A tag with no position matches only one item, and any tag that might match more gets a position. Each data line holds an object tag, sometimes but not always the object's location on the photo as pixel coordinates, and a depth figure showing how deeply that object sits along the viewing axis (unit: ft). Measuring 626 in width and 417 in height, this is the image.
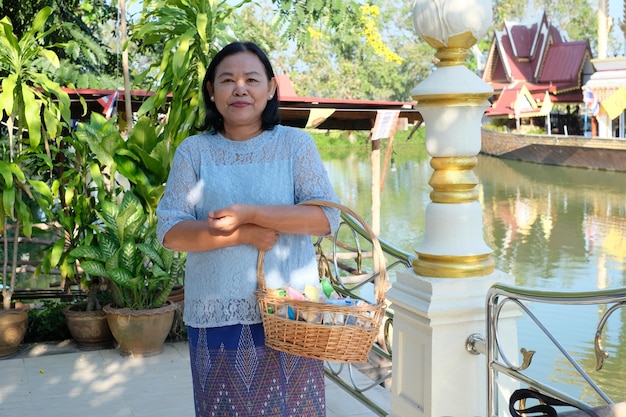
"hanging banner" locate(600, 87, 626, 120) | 82.84
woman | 6.59
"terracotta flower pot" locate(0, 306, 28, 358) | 15.23
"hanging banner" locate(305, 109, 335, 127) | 23.32
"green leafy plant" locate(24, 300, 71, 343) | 16.69
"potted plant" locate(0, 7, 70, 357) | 15.30
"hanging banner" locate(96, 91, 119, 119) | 20.84
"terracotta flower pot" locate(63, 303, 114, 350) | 15.92
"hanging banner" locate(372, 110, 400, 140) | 24.53
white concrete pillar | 8.20
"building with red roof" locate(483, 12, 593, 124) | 113.39
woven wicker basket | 6.26
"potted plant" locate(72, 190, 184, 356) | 15.20
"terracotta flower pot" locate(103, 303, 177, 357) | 15.16
